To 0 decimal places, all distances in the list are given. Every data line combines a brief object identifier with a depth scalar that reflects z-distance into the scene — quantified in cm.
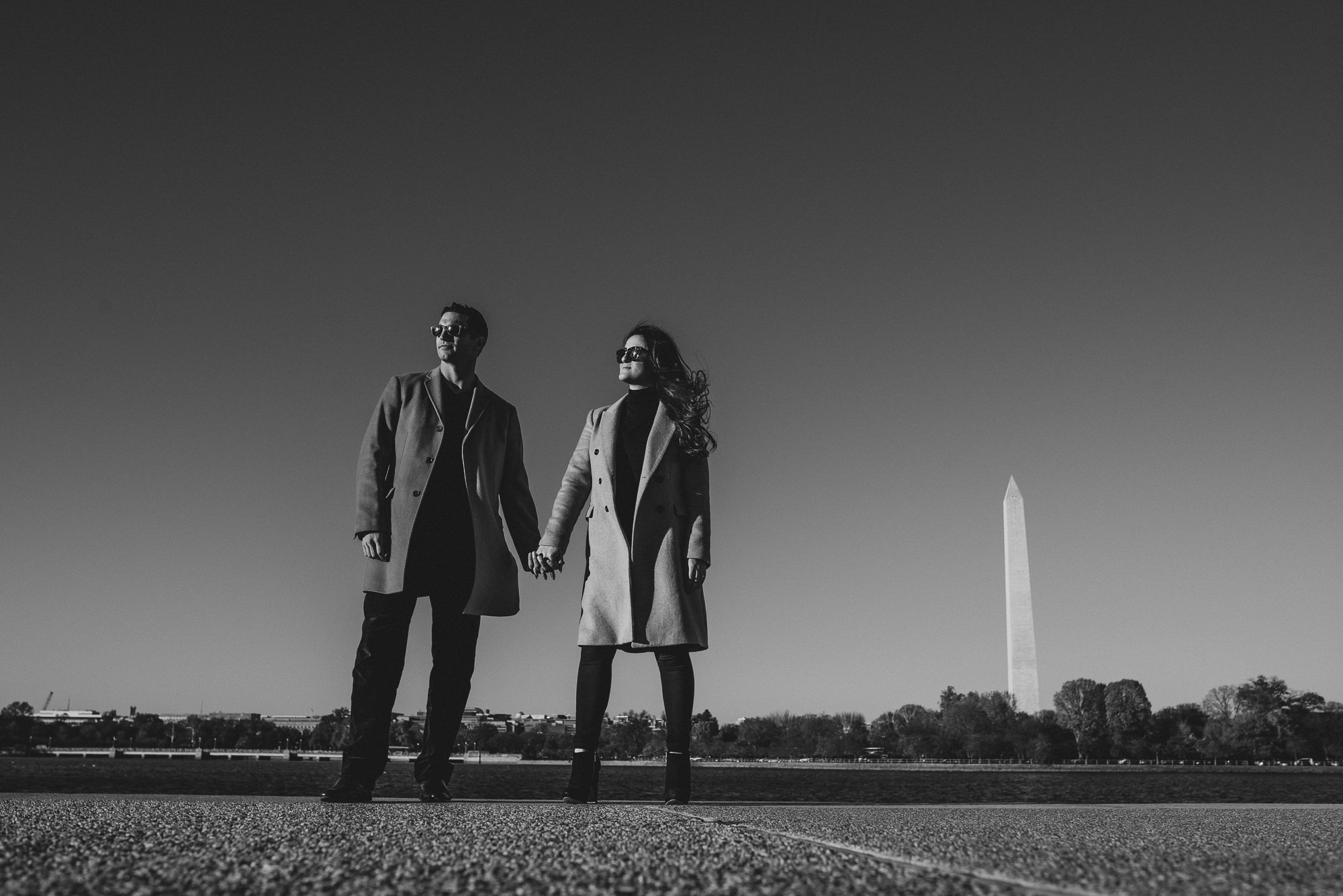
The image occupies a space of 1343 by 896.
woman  449
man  448
